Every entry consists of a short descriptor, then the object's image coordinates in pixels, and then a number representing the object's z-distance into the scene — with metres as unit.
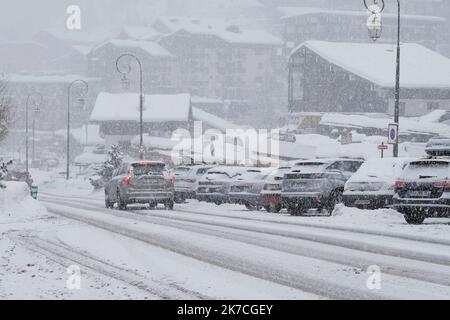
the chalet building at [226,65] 143.38
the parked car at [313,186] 26.67
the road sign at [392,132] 31.66
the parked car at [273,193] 29.20
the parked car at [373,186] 24.56
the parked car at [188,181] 36.91
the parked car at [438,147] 28.10
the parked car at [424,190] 20.42
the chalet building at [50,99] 147.00
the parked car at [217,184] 34.28
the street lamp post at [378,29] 32.66
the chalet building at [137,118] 98.56
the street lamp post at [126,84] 53.04
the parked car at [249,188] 31.95
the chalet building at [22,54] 183.75
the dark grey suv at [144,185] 29.34
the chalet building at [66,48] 169.88
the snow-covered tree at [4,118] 35.50
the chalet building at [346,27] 145.50
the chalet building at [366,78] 80.56
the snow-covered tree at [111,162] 57.38
